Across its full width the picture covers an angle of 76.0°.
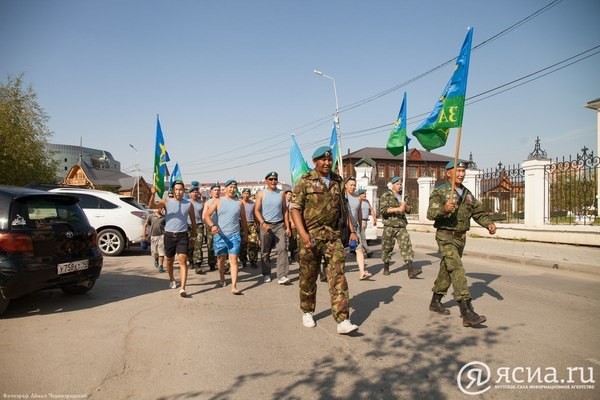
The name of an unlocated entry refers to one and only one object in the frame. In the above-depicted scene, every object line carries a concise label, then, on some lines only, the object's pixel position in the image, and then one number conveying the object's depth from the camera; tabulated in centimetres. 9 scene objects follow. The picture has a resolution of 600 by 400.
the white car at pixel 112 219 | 1039
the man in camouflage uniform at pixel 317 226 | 426
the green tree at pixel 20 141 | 2127
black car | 448
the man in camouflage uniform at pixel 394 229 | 733
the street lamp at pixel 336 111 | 2556
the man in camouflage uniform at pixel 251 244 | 899
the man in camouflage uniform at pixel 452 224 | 456
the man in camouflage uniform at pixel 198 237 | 851
